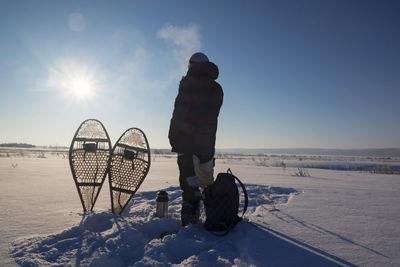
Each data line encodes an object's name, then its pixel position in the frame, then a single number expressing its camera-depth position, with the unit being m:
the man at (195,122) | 2.34
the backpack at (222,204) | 1.99
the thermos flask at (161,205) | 2.41
